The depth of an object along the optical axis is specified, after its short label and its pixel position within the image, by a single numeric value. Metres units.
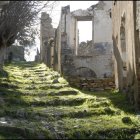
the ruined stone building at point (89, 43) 14.18
